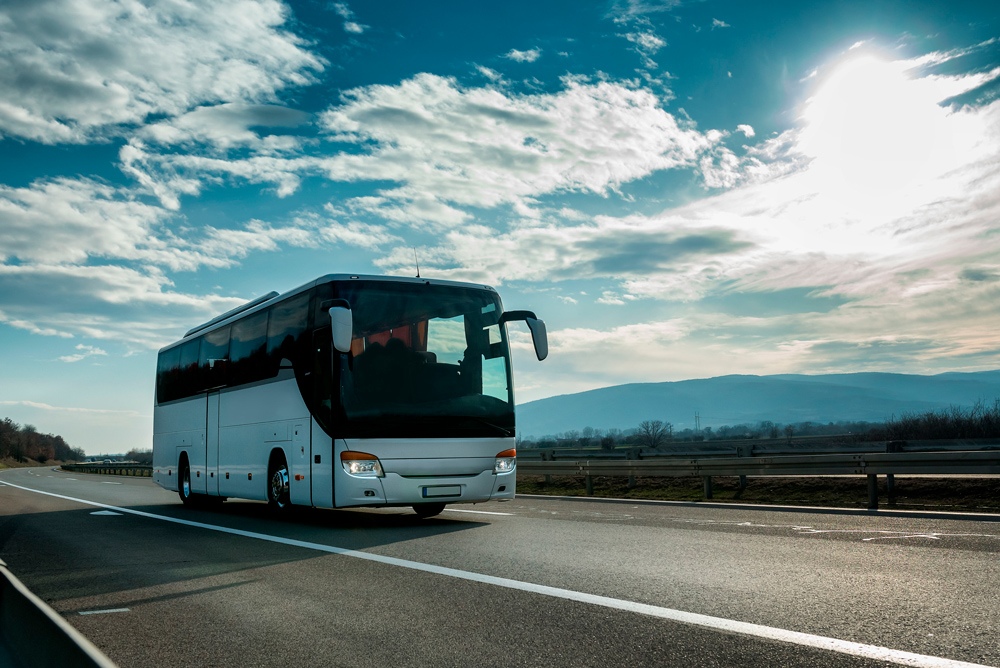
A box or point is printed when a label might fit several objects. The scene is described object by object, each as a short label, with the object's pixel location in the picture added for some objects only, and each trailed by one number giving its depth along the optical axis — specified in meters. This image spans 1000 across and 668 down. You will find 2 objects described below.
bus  10.92
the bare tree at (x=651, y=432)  52.53
